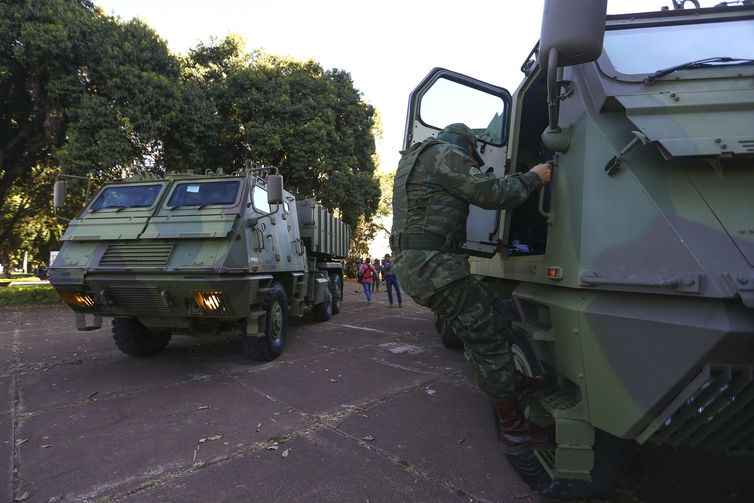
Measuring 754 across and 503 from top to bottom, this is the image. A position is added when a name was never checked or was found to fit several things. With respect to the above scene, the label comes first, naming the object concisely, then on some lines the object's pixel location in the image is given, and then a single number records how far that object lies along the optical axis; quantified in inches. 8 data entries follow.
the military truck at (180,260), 168.2
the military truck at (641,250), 57.6
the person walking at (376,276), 662.2
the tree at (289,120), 520.1
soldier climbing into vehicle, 86.4
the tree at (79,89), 378.0
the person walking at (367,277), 498.0
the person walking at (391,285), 467.3
